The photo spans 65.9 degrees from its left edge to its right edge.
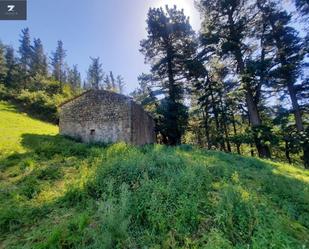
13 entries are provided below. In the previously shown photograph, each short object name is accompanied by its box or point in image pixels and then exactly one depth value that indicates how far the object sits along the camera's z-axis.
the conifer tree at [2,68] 44.50
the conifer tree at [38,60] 49.36
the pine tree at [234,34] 19.03
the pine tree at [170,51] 24.70
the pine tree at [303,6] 15.95
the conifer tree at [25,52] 51.47
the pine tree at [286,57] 17.61
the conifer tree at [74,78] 62.54
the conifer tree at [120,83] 74.30
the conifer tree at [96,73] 59.28
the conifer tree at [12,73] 46.19
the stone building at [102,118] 17.58
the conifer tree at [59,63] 53.06
